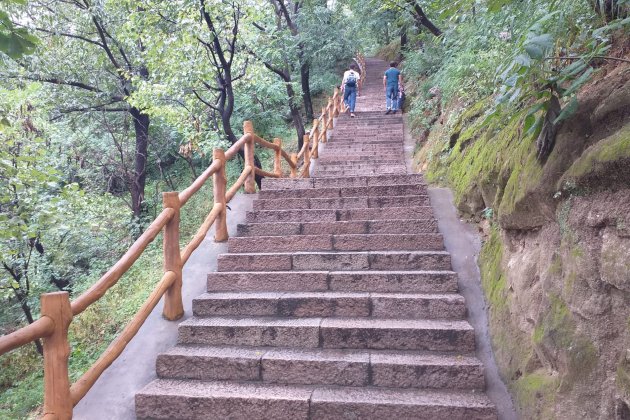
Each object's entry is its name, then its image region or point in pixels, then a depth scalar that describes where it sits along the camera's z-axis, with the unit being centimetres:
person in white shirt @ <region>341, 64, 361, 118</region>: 1180
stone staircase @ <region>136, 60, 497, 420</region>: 270
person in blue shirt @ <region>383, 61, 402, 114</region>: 1141
